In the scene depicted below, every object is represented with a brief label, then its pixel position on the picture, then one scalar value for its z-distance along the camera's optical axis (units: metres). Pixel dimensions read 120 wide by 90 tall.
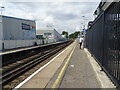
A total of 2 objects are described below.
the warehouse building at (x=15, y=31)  21.59
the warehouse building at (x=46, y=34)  63.13
